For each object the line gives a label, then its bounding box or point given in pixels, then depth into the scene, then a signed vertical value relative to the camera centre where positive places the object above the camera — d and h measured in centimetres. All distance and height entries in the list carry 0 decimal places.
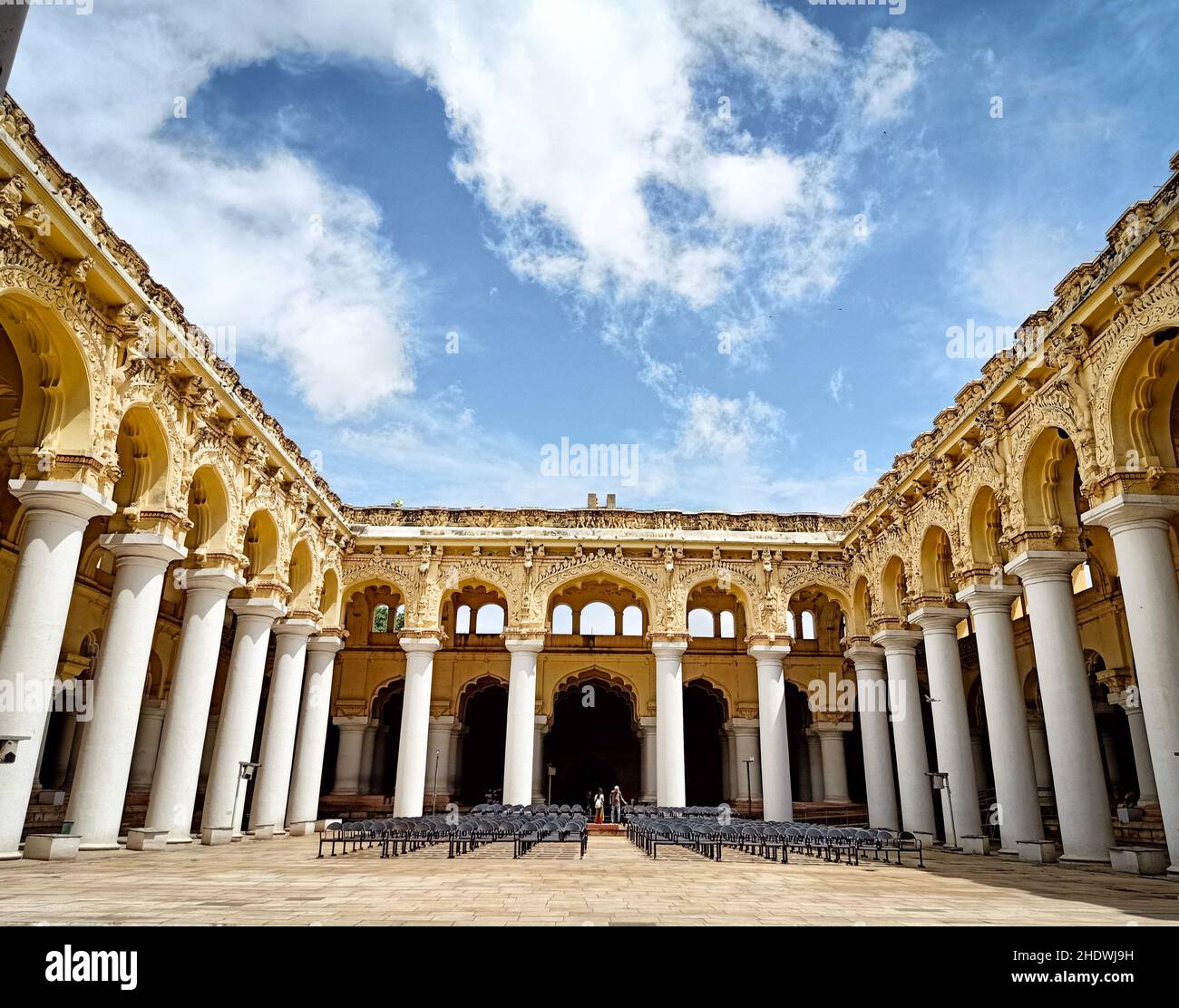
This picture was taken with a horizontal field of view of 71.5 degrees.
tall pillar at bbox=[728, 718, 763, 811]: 2623 +23
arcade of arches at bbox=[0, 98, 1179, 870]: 1148 +360
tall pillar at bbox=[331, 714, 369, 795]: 2595 +20
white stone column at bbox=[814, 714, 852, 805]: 2614 +18
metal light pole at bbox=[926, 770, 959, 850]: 1700 -38
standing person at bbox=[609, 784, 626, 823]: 2419 -121
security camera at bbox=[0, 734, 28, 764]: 1033 +7
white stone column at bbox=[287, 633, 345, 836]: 2103 +59
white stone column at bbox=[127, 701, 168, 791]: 2294 +35
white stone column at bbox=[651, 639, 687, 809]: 2164 +105
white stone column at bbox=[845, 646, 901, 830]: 2084 +38
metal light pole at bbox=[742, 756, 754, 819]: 2486 -57
